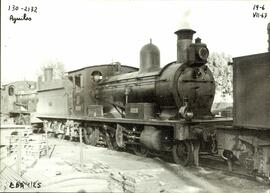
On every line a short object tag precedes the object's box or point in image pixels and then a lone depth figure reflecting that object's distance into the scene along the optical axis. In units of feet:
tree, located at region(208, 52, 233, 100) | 118.21
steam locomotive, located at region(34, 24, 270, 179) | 23.49
